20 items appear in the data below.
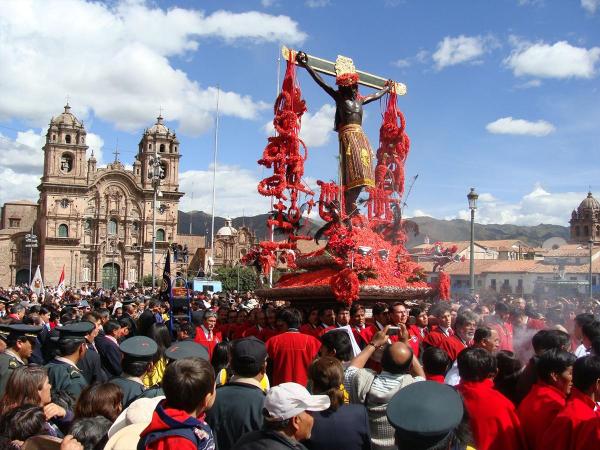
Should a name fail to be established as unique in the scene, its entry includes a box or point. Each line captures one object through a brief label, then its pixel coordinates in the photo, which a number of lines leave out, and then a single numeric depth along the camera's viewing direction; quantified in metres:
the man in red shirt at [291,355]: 7.16
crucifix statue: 12.95
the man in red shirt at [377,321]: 8.19
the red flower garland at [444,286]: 12.04
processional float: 11.47
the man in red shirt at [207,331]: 8.87
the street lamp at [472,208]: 18.39
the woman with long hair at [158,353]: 6.10
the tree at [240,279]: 61.05
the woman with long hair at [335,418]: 3.88
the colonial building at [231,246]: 81.38
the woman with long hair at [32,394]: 4.26
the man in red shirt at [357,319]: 8.95
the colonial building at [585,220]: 84.56
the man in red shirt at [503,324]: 8.14
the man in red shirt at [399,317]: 7.76
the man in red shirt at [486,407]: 4.07
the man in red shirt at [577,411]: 3.77
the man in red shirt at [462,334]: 7.36
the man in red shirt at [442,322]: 7.66
